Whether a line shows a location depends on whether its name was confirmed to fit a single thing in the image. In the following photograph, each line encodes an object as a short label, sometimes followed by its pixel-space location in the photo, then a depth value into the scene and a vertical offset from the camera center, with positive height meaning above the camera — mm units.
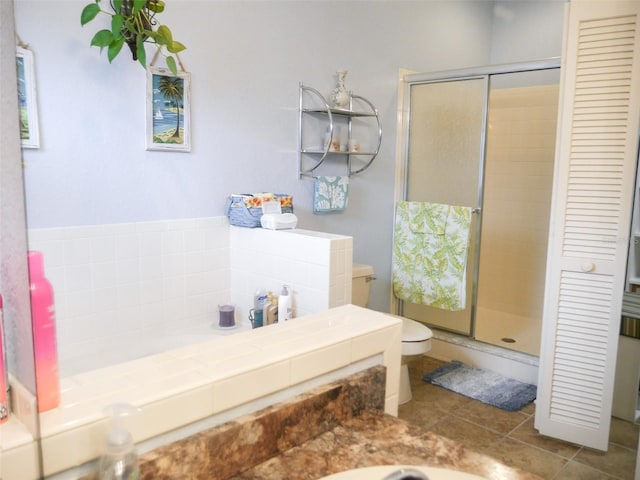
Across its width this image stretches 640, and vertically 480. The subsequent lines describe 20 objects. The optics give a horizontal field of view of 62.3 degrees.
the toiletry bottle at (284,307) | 2299 -543
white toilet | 2844 -816
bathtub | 2234 -761
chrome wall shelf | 3023 +300
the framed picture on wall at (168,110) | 2377 +315
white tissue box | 2502 -187
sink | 874 -481
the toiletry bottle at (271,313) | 2344 -582
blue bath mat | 2943 -1183
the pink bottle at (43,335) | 723 -219
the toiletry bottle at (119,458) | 717 -379
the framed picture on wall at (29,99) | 1985 +292
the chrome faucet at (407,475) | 704 -389
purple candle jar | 2661 -680
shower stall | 3406 +73
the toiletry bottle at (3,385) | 726 -289
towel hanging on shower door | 3236 -439
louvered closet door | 2223 -122
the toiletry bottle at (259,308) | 2391 -576
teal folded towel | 3083 -70
